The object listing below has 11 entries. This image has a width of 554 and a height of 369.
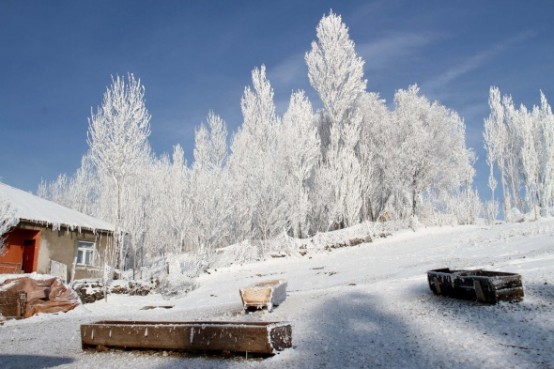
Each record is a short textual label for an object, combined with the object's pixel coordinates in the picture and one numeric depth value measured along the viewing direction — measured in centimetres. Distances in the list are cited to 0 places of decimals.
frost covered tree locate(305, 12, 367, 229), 2688
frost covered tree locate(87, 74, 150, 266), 1492
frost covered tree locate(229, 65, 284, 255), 2661
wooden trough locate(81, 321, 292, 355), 499
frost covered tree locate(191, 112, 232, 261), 2492
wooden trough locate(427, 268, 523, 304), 631
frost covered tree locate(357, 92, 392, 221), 2833
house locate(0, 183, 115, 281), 1858
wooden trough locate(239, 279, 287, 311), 825
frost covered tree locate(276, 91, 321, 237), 2705
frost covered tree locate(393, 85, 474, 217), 2716
